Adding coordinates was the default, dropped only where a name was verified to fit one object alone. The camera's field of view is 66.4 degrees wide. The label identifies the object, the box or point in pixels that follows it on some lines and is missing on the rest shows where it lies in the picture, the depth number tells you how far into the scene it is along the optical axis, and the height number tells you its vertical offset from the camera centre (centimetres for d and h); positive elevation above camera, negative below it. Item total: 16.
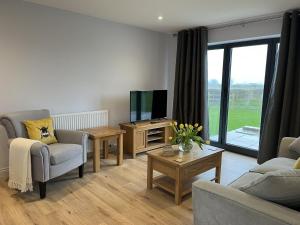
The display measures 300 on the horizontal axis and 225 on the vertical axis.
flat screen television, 415 -32
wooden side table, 337 -76
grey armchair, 255 -78
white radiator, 359 -56
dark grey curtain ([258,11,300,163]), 330 +1
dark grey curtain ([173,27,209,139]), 447 +22
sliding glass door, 403 -1
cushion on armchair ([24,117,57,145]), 293 -58
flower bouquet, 279 -60
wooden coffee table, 256 -94
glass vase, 284 -71
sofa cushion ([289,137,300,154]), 259 -62
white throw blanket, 254 -89
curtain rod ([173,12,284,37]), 354 +116
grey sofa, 126 -70
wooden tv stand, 407 -89
